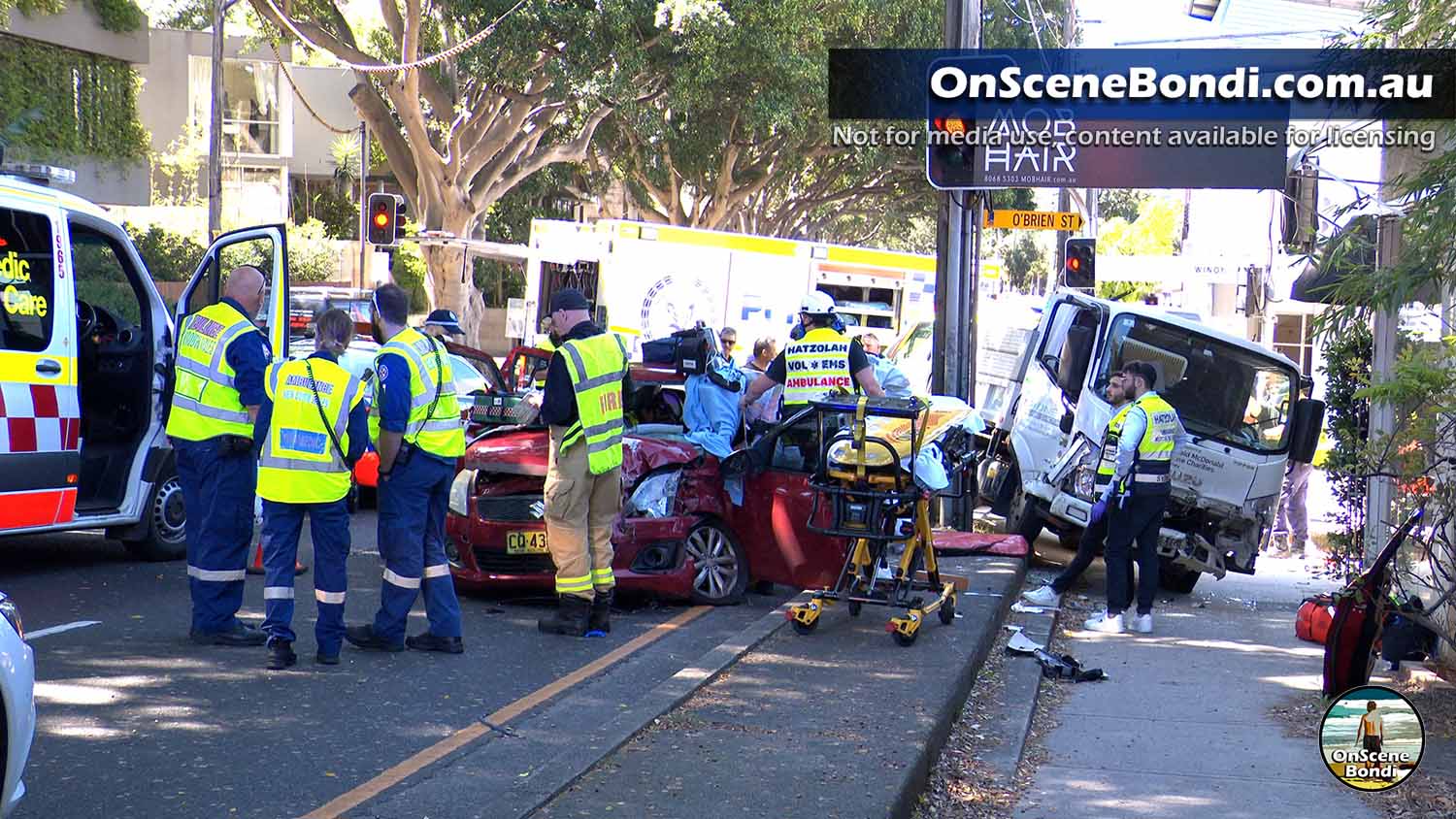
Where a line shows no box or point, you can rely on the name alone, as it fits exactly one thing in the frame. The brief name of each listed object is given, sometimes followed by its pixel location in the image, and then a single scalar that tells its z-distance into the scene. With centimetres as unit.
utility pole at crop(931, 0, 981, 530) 1376
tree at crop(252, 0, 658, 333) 2352
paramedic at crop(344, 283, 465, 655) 745
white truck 1185
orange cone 997
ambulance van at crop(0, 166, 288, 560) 879
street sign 1493
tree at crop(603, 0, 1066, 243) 2477
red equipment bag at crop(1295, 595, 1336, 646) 980
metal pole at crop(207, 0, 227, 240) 2414
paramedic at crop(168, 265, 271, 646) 775
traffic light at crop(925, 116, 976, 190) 1316
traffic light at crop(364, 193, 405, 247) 2309
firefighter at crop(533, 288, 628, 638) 802
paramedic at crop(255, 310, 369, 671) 722
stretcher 809
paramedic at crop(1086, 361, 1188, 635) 1002
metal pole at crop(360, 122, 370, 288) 2521
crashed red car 911
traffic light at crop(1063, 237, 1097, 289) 1891
